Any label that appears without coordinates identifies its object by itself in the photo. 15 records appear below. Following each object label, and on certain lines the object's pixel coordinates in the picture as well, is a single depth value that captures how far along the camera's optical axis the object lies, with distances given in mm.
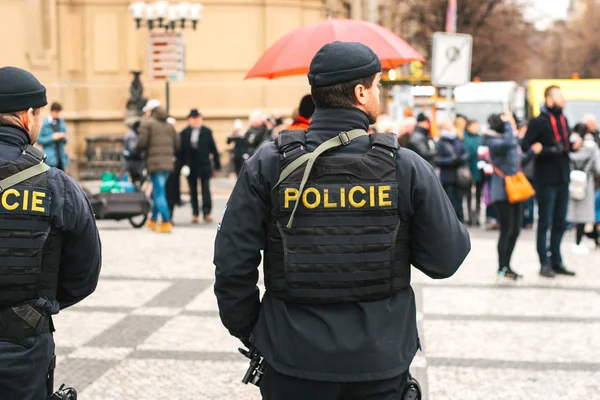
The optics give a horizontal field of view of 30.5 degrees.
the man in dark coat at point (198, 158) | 17594
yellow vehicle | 25266
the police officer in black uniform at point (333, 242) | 3477
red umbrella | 9297
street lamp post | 24109
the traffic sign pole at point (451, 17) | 26300
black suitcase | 15750
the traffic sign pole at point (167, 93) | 20336
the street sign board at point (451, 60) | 16672
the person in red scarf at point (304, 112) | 8008
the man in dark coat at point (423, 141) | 15749
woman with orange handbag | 10773
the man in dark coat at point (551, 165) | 10859
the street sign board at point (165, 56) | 19984
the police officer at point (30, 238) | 3783
